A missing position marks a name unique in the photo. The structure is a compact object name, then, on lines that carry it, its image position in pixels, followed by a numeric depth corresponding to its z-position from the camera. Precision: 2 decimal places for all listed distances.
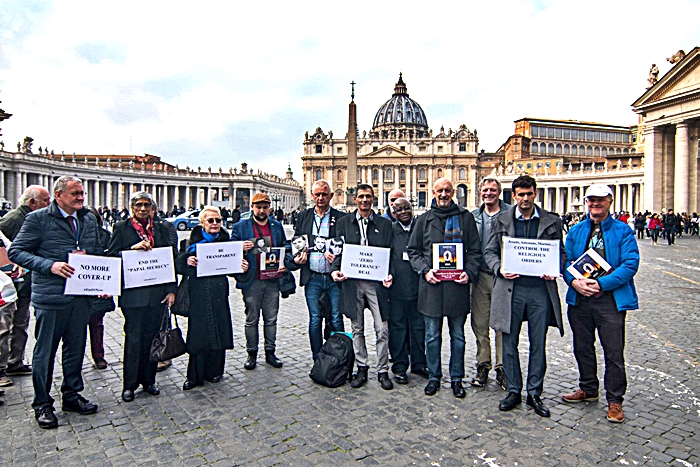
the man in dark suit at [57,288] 4.38
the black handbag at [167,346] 5.05
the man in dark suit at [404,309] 5.54
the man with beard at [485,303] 5.31
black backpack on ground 5.27
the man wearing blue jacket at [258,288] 5.91
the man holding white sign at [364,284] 5.37
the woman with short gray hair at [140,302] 4.98
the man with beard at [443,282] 5.09
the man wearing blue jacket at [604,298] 4.44
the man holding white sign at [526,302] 4.71
